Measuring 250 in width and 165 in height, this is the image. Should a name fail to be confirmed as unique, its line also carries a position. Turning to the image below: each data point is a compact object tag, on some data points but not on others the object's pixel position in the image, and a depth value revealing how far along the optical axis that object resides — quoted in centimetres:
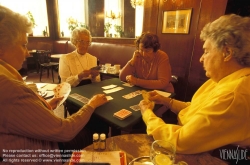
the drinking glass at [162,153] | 73
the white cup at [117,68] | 317
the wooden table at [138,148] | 78
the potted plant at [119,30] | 579
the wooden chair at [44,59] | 525
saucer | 75
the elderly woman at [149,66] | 199
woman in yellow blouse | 73
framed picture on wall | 296
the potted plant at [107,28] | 610
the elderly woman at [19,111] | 74
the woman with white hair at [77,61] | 221
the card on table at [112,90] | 171
